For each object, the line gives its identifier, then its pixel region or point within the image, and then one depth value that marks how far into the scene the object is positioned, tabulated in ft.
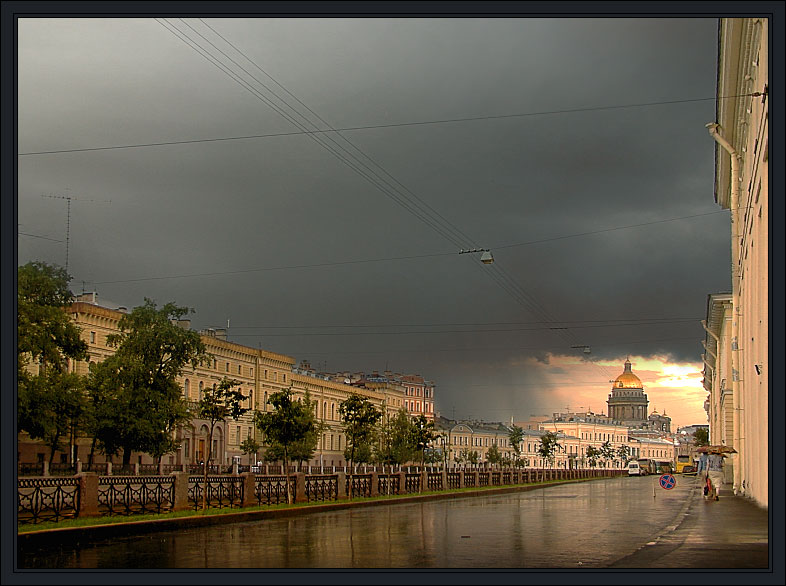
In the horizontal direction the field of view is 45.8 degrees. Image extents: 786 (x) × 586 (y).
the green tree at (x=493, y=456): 373.20
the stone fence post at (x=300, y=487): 106.32
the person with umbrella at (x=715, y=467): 115.70
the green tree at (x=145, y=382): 175.63
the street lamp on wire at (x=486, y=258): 110.83
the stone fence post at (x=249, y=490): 95.14
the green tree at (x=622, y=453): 630.25
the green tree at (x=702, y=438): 477.20
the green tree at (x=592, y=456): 556.35
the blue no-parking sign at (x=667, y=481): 90.94
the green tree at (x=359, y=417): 156.46
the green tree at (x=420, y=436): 207.95
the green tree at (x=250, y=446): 251.80
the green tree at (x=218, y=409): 125.33
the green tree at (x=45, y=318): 154.96
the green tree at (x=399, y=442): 219.59
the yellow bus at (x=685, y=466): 395.59
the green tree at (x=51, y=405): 155.12
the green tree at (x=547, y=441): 415.44
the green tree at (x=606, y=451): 602.65
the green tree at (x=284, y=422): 121.70
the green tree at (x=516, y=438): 380.17
